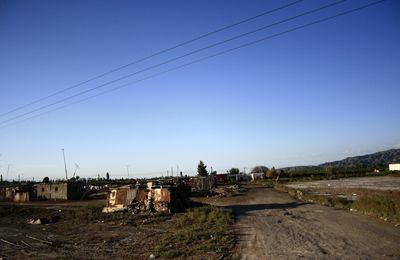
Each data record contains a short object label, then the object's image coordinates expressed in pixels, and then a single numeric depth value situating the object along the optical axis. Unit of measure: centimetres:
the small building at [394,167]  11220
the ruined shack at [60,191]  5541
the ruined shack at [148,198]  2947
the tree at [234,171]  13262
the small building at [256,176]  12188
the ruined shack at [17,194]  5621
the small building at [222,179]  8511
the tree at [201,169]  10244
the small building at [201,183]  6002
